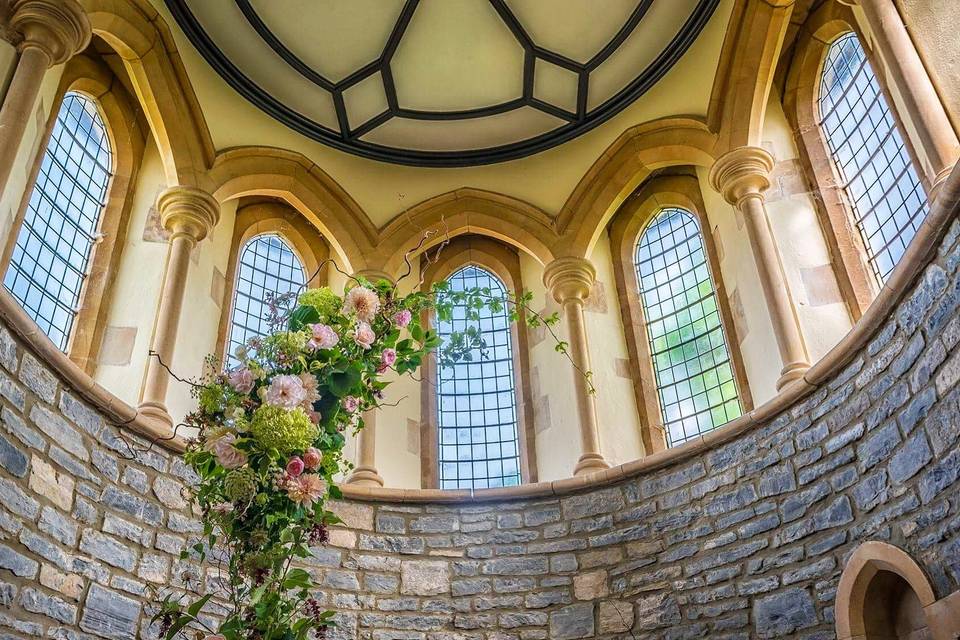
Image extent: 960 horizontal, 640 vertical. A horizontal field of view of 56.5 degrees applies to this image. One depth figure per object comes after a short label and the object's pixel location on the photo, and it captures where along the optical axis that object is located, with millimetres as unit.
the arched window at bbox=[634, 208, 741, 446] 8664
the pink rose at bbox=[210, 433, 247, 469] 2484
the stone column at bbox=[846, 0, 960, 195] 5824
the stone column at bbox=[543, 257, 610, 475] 8370
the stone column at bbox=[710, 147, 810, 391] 7230
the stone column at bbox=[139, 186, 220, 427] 7281
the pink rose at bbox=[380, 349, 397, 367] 2816
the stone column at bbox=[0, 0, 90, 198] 6242
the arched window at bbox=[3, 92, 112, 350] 7422
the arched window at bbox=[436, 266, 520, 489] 9297
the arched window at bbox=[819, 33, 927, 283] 7371
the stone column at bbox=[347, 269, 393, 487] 8148
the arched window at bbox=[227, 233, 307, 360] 9328
